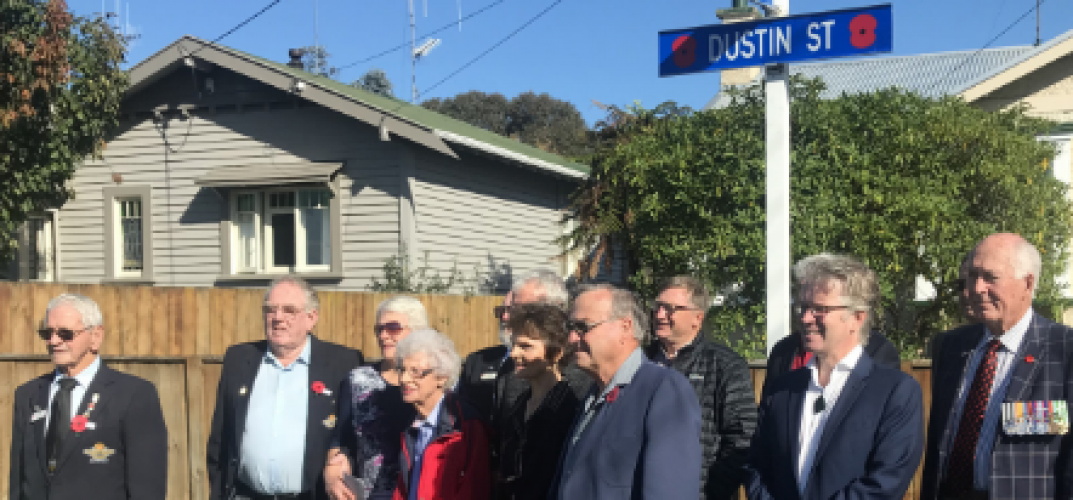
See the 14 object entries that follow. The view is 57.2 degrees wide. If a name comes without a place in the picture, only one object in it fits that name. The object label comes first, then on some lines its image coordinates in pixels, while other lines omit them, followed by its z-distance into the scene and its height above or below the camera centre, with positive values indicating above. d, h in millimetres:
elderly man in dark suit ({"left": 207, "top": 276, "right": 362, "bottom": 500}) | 4574 -715
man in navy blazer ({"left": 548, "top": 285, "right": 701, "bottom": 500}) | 2908 -513
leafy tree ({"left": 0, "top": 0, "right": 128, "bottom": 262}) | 12039 +2120
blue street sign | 5312 +1181
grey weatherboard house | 13992 +1031
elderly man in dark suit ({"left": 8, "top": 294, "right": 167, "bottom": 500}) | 4363 -757
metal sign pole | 5484 +282
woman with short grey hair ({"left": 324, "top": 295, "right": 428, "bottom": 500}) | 4105 -761
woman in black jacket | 3684 -597
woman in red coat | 3666 -682
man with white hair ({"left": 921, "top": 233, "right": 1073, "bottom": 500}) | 3391 -536
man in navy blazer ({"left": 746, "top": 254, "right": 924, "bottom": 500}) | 3225 -554
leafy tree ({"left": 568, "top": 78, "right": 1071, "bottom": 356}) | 10477 +622
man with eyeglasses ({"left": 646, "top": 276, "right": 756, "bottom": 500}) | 3961 -531
